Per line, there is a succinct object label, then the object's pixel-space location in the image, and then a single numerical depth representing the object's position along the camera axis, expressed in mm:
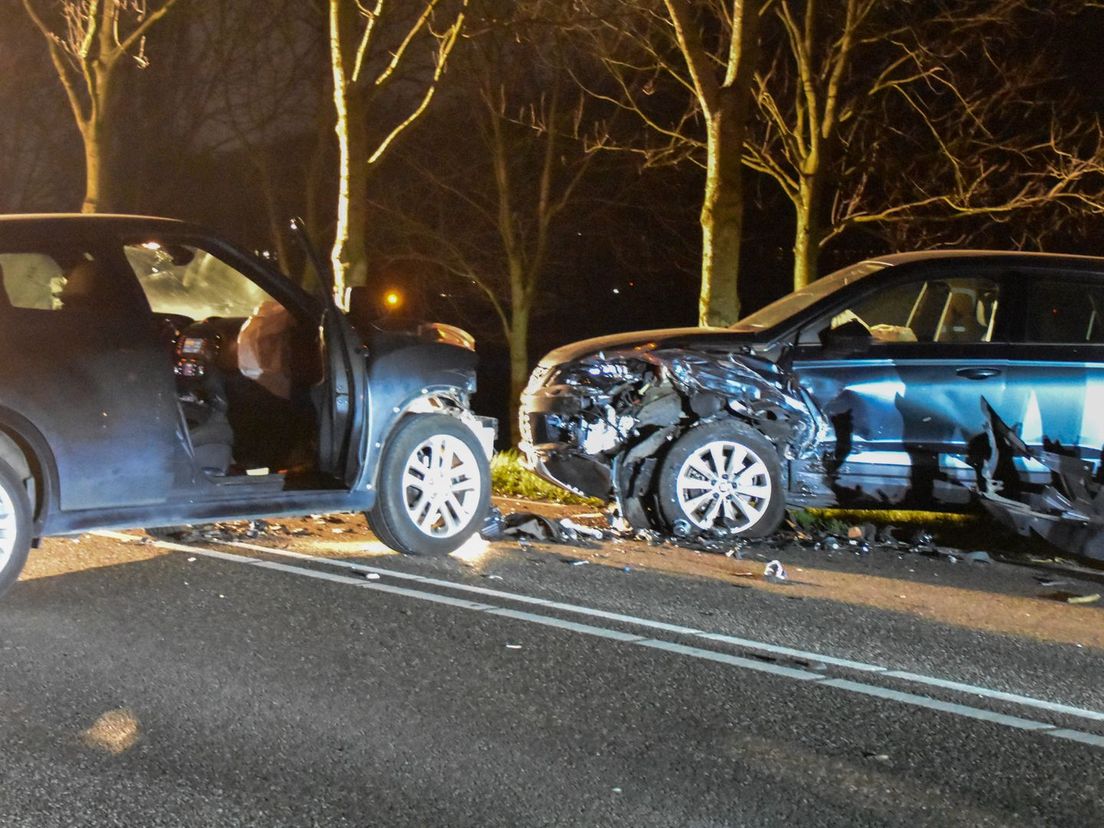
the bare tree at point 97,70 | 21109
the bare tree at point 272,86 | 30078
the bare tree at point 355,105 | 15992
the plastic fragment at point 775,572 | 8141
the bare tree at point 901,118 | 20125
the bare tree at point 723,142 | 13602
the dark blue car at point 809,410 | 9250
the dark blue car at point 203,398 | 6859
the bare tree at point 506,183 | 29828
